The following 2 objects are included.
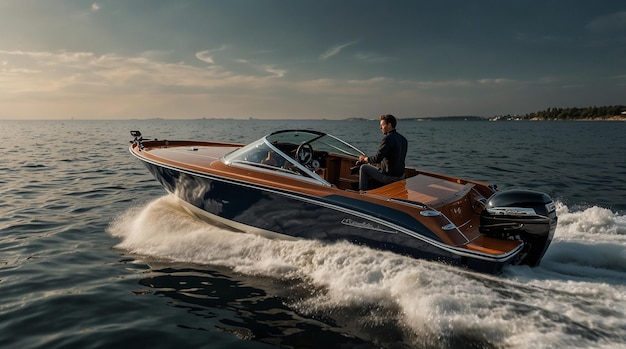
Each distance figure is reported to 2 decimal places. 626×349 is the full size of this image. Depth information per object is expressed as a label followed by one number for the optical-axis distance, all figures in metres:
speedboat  4.50
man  5.74
